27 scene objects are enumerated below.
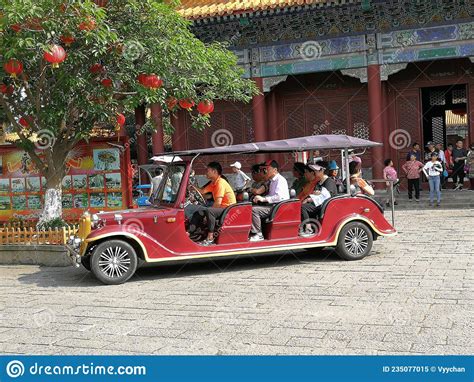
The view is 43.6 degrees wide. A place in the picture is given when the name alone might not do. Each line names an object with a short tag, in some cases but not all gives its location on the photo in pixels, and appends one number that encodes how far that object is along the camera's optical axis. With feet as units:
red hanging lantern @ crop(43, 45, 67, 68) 25.12
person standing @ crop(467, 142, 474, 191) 50.75
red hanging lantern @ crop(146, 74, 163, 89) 28.84
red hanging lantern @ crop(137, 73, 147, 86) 28.94
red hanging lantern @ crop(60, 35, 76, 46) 26.73
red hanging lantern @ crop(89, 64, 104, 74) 29.76
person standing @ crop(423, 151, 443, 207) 46.96
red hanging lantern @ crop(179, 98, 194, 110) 32.42
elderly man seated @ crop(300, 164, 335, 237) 27.76
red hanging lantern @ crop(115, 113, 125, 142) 33.43
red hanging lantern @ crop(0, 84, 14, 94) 30.78
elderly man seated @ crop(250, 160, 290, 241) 27.02
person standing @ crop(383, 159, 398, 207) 50.62
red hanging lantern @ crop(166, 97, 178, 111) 32.91
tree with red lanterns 25.70
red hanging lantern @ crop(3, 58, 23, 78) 26.55
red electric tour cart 24.70
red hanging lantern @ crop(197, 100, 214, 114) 32.55
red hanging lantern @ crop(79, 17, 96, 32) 25.52
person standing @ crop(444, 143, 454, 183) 54.70
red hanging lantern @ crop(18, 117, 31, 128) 32.40
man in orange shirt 26.40
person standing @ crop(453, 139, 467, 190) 53.47
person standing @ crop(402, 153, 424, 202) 49.96
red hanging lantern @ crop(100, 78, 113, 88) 29.73
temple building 51.08
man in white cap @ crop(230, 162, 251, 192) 43.97
